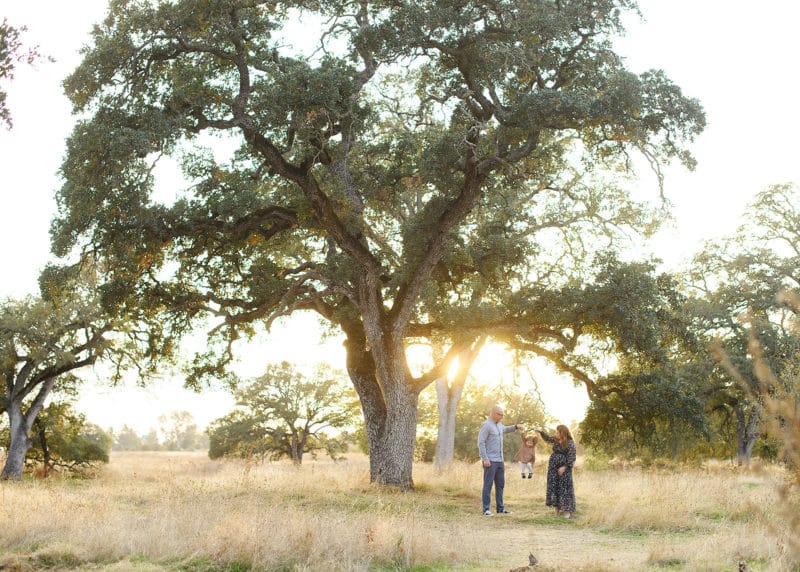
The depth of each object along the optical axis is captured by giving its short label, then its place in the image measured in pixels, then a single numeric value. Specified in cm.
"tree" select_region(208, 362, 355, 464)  3775
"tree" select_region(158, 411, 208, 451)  12225
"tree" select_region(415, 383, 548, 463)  3831
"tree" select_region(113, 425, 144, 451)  11984
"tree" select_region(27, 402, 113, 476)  2911
